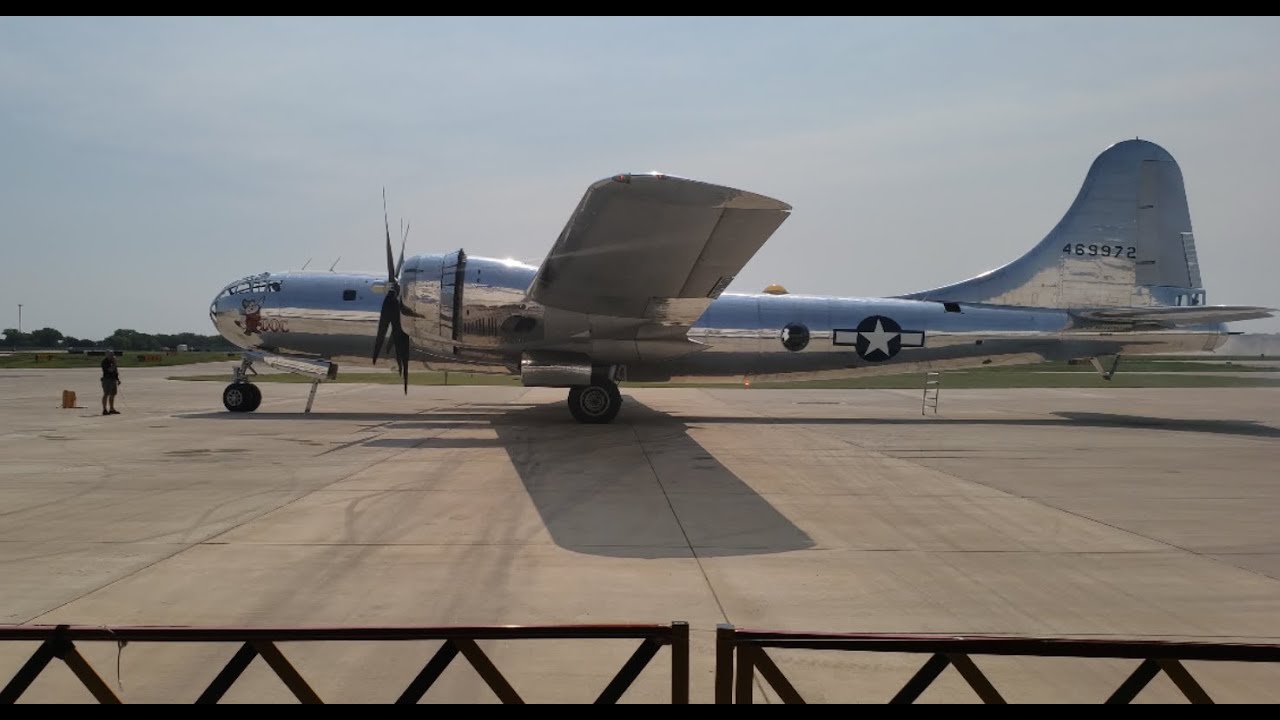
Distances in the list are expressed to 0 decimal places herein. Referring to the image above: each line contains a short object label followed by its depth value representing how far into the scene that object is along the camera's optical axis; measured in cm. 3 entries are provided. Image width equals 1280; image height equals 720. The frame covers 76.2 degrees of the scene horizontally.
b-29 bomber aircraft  1733
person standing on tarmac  2064
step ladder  2479
